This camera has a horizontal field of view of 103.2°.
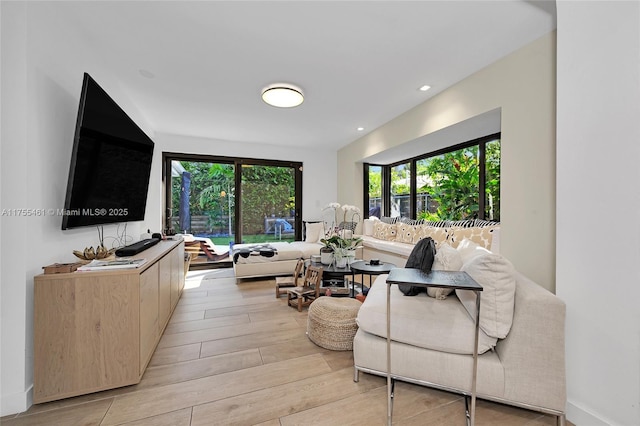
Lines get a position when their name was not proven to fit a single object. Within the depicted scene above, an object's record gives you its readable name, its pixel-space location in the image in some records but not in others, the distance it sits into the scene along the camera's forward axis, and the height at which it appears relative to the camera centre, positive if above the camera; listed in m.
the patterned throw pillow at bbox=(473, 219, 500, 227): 2.99 -0.09
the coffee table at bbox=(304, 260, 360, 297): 2.66 -0.83
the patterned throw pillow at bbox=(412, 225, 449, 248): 3.44 -0.25
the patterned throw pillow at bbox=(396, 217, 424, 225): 4.27 -0.10
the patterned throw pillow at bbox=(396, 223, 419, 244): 4.06 -0.28
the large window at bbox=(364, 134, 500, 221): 3.34 +0.52
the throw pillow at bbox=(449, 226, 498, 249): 2.88 -0.24
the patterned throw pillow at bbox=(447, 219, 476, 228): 3.30 -0.10
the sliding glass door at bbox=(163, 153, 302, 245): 4.91 +0.33
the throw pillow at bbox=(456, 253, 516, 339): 1.38 -0.43
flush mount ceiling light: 2.84 +1.38
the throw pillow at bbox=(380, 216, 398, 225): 4.86 -0.08
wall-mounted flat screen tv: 1.66 +0.39
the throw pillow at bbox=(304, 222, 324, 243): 5.19 -0.36
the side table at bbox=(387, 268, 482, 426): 1.20 -0.32
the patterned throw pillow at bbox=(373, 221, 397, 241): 4.49 -0.29
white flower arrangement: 5.36 -0.07
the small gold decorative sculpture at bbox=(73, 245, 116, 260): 1.75 -0.29
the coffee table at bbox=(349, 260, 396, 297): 2.49 -0.55
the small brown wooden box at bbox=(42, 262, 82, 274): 1.46 -0.33
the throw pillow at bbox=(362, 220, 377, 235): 5.07 -0.23
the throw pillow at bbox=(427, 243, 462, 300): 1.68 -0.33
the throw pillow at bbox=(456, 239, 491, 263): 1.83 -0.27
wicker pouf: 2.02 -0.89
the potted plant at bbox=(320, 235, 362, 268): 2.79 -0.38
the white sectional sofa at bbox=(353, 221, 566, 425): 1.33 -0.71
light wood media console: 1.45 -0.71
